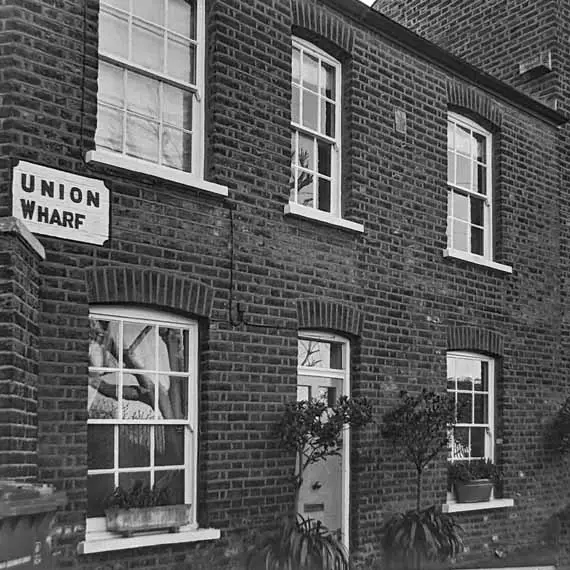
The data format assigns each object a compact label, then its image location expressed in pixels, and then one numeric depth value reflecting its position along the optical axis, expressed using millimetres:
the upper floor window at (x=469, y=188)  12156
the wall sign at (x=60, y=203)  7109
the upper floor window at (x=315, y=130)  9922
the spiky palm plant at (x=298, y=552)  8328
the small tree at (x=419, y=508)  9781
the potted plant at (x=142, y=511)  7605
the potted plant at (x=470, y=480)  11531
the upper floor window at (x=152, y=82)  8078
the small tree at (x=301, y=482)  8367
